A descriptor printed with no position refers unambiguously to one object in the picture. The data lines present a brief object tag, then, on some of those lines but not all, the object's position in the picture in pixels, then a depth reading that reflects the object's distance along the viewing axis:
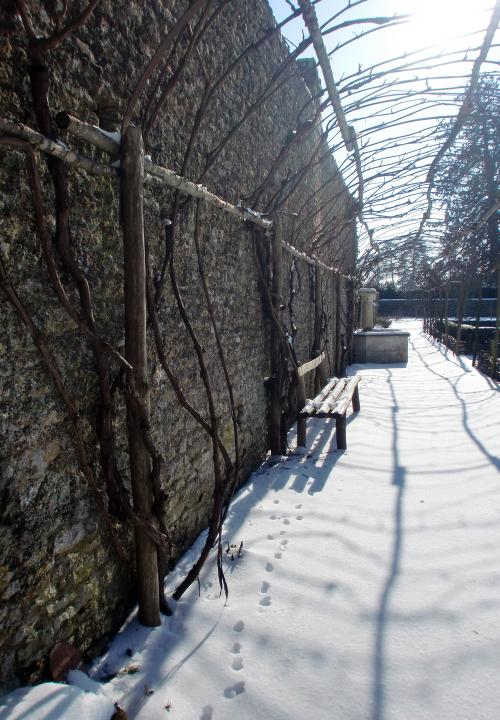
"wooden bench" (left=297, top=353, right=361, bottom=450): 4.46
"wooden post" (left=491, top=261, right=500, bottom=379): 8.02
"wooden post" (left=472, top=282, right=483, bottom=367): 9.27
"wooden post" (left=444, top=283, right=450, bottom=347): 14.44
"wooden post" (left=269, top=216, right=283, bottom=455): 4.20
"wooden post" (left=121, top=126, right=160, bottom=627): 1.85
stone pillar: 14.02
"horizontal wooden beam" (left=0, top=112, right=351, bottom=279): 1.43
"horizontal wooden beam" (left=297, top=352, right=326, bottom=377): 4.91
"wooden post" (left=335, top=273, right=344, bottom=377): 8.56
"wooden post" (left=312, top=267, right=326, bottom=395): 6.47
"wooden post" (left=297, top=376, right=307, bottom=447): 4.58
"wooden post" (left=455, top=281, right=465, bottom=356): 11.51
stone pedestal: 11.85
